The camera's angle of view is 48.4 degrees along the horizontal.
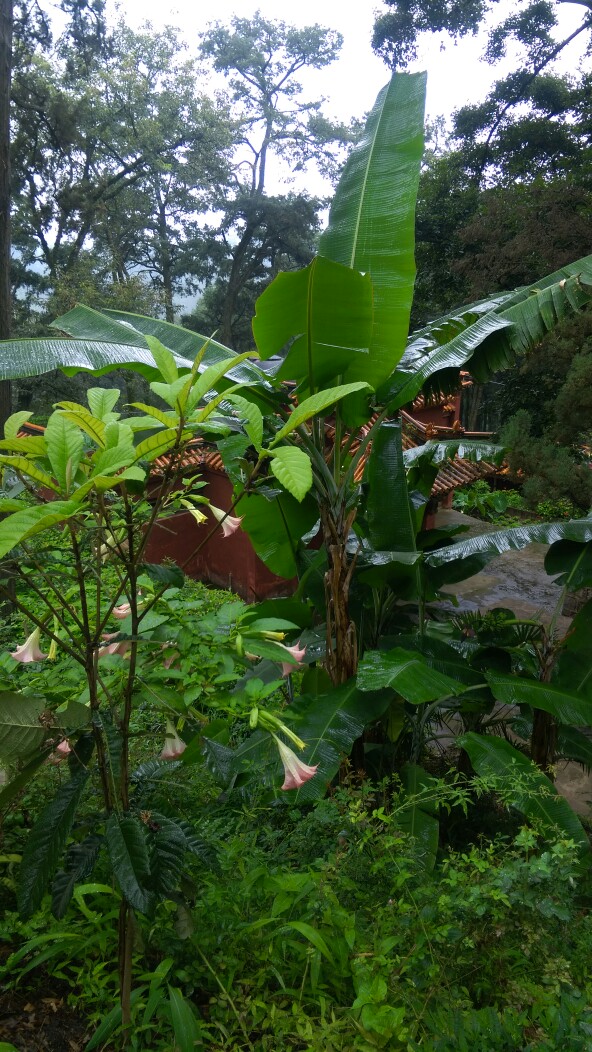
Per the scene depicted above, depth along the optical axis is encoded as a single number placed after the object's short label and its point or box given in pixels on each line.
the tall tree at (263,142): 22.19
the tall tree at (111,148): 16.02
